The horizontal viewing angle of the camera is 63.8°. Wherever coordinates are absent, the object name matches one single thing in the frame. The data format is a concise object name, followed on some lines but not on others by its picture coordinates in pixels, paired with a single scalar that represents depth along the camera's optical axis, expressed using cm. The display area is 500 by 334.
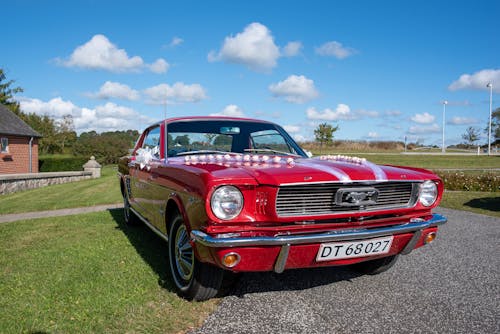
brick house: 2389
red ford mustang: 274
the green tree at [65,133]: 4512
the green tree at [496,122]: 6016
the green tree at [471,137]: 6671
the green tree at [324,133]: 4141
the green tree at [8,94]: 4031
